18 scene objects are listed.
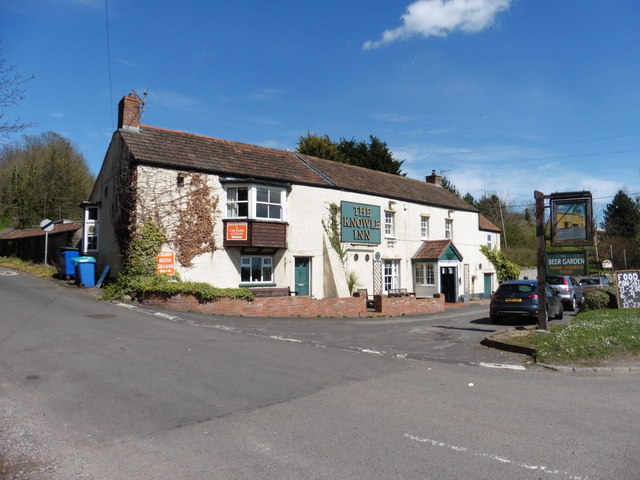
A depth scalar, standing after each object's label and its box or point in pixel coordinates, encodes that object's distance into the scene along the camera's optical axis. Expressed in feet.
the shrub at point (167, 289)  53.16
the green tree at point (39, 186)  147.84
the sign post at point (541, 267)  40.19
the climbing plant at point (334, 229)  73.46
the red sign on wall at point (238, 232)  62.39
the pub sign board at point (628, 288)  57.52
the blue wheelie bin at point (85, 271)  65.05
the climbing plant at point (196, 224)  59.82
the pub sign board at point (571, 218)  40.32
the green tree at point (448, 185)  202.08
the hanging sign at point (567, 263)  39.45
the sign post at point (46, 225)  86.17
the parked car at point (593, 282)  97.28
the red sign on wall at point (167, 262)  58.08
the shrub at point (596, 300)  60.64
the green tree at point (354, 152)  141.38
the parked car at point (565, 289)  70.44
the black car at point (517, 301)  52.70
